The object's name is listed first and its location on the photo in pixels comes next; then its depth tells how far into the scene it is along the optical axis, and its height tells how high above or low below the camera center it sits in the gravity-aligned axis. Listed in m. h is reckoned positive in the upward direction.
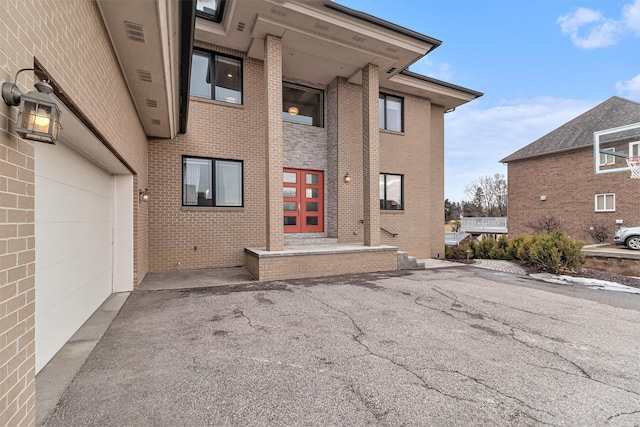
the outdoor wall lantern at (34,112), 1.64 +0.59
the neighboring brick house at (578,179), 16.39 +2.16
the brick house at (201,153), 1.94 +1.17
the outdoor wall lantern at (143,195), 6.56 +0.43
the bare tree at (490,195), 36.53 +2.35
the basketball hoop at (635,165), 13.04 +2.14
